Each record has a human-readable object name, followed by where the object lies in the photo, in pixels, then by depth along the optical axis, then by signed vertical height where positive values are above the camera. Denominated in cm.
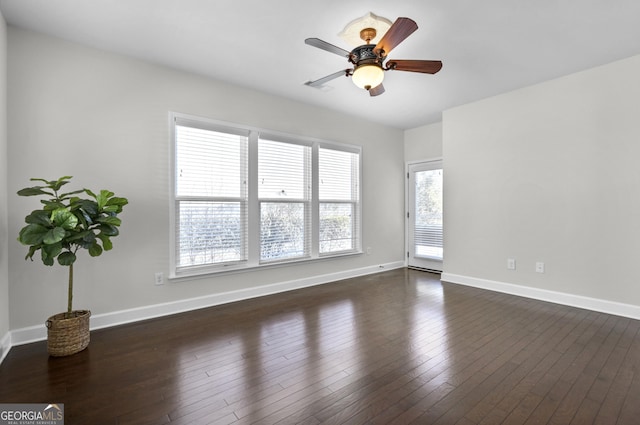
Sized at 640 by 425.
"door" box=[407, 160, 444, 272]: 557 -13
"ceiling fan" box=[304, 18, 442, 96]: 238 +123
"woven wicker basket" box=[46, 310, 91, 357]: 242 -100
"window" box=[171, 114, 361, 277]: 354 +18
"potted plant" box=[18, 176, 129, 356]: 228 -17
